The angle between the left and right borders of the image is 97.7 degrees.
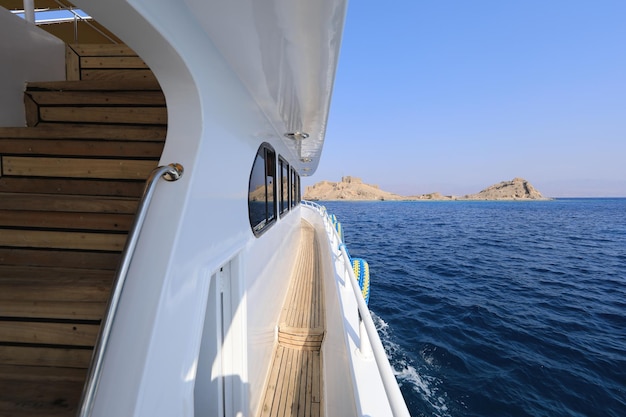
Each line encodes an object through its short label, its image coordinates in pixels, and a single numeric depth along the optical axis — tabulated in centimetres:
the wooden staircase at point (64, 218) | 118
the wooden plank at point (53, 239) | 146
